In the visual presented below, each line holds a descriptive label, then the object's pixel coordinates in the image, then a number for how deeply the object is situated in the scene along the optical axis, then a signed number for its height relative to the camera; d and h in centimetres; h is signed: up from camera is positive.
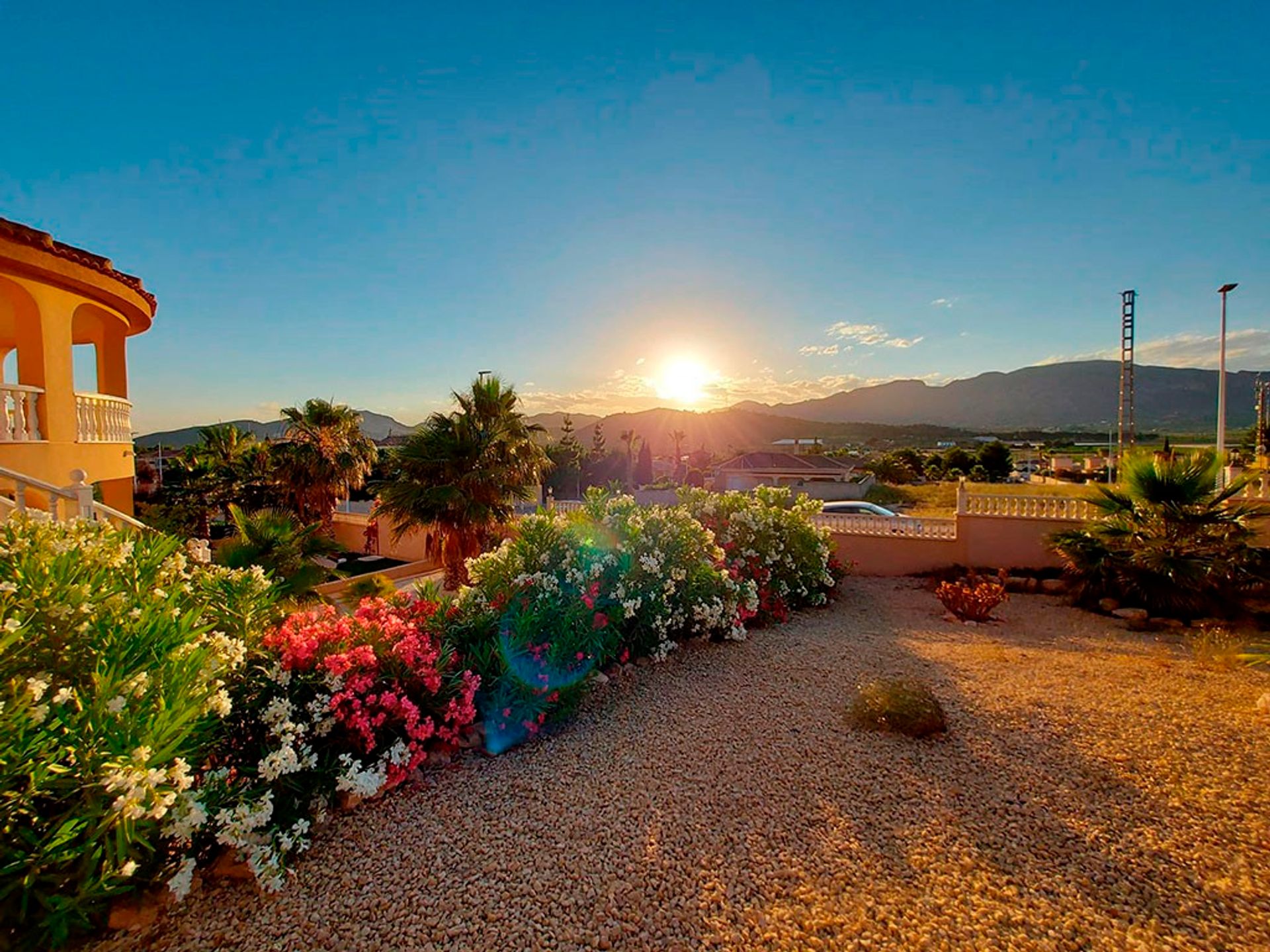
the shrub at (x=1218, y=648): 535 -226
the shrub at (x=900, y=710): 390 -199
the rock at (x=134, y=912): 231 -196
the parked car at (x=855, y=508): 1334 -177
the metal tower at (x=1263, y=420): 2297 +56
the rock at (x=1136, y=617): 763 -257
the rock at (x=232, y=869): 263 -201
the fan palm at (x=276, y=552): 587 -117
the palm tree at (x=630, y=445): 4978 -55
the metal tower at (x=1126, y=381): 2400 +237
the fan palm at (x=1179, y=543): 758 -156
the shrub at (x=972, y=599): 769 -230
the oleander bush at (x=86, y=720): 190 -102
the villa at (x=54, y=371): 640 +96
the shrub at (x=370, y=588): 885 -254
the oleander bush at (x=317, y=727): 257 -161
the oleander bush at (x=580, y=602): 418 -148
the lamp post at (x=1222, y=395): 1350 +92
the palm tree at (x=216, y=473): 1734 -88
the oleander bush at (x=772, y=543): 762 -153
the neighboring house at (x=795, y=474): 3016 -252
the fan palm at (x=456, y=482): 1069 -78
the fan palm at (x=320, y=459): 1625 -43
